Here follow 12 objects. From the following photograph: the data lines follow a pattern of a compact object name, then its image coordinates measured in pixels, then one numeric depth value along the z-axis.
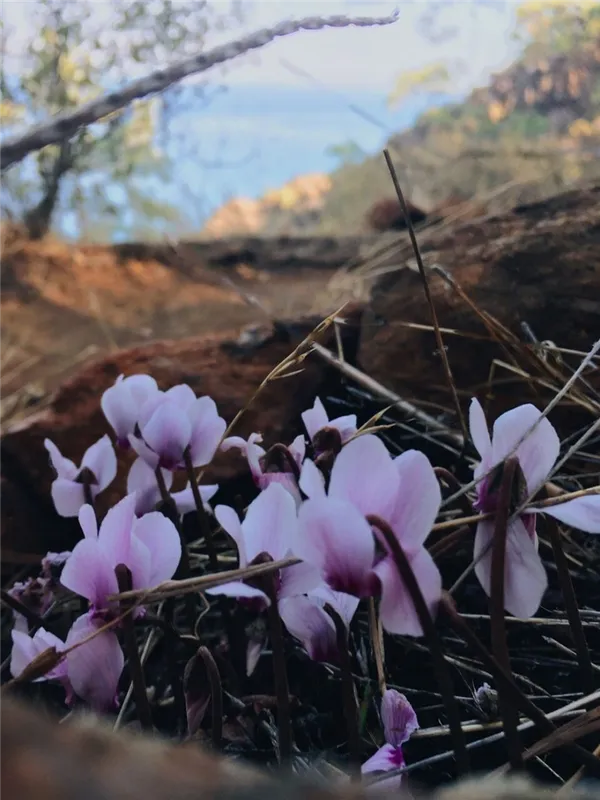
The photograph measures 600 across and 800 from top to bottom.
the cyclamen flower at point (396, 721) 0.15
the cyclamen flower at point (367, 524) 0.12
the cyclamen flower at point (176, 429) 0.18
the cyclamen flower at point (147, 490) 0.19
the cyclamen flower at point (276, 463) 0.17
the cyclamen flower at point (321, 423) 0.18
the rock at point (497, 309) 0.27
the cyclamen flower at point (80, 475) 0.20
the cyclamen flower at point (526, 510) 0.13
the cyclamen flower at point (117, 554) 0.14
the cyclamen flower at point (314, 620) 0.14
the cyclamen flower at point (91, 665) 0.15
